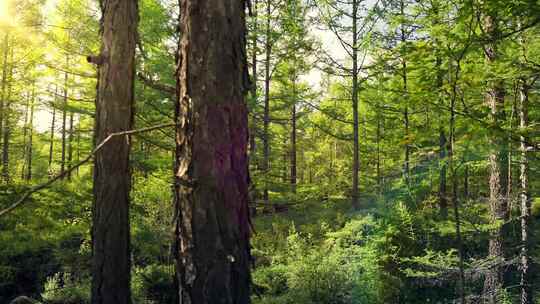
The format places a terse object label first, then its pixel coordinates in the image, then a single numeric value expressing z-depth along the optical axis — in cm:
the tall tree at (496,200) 649
